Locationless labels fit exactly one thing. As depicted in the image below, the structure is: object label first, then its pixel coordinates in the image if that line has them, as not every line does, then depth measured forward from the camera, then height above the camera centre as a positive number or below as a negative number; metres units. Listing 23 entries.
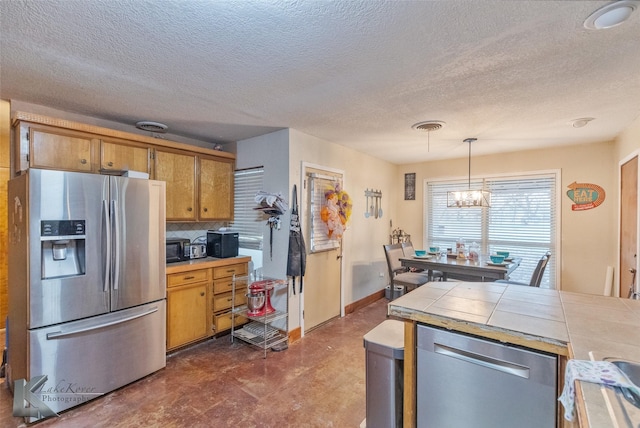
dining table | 3.13 -0.63
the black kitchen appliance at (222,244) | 3.43 -0.40
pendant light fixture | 3.61 +0.16
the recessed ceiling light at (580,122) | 2.87 +0.90
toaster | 3.39 -0.47
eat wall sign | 3.76 +0.20
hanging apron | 3.18 -0.41
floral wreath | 3.59 -0.01
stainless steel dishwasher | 1.17 -0.76
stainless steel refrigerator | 1.99 -0.58
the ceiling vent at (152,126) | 3.05 +0.91
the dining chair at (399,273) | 3.89 -0.92
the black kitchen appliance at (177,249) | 3.07 -0.42
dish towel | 0.83 -0.49
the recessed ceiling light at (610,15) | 1.30 +0.92
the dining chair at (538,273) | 3.05 -0.66
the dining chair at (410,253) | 3.98 -0.64
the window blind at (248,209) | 3.61 +0.02
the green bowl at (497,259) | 3.34 -0.56
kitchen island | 0.81 -0.49
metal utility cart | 3.05 -1.13
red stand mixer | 3.06 -0.86
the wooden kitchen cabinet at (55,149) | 2.37 +0.53
